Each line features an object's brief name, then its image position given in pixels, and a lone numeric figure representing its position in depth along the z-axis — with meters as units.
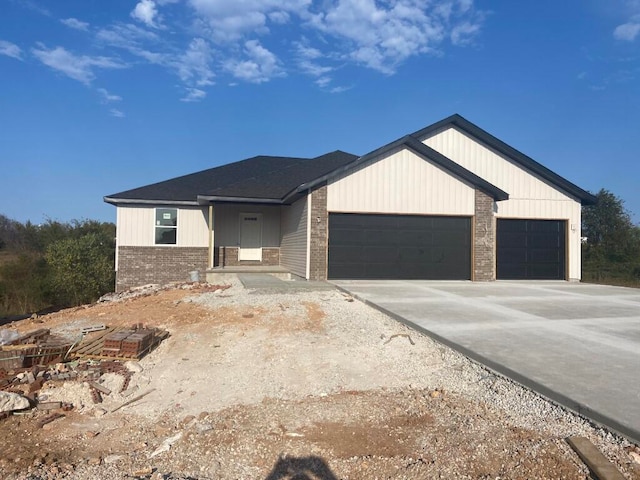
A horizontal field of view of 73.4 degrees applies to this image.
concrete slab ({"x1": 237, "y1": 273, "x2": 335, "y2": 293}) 11.32
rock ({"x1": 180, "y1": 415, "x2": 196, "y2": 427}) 4.27
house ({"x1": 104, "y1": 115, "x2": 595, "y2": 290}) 14.12
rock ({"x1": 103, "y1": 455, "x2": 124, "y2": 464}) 3.55
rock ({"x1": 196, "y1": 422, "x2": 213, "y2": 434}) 4.05
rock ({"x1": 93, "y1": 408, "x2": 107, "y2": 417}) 4.61
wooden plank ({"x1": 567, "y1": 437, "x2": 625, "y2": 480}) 2.98
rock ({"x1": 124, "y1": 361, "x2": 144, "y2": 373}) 5.78
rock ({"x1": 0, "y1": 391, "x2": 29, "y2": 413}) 4.52
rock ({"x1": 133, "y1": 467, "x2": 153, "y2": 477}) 3.31
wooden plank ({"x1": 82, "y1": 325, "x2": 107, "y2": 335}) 7.79
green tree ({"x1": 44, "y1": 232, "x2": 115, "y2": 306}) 18.91
